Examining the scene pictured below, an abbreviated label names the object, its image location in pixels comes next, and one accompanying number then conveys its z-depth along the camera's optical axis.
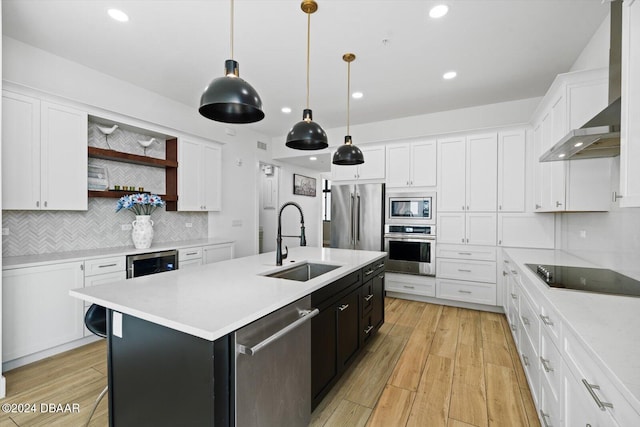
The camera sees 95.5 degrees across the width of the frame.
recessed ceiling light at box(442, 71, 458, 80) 3.16
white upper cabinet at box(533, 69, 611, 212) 2.22
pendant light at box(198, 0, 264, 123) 1.47
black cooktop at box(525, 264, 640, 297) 1.66
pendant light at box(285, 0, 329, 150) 2.13
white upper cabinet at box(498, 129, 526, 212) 3.80
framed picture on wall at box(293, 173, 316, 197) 7.10
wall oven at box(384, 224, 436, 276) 4.33
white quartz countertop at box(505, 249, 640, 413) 0.84
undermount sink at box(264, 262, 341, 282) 2.39
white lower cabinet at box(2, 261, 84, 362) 2.38
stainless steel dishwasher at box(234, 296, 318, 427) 1.25
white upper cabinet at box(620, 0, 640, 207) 1.22
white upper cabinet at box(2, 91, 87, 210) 2.53
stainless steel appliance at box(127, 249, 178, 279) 3.17
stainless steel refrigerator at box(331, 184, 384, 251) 4.66
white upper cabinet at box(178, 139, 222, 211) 4.04
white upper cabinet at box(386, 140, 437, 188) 4.35
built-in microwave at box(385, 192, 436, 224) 4.35
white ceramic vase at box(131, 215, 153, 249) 3.42
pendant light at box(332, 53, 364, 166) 2.76
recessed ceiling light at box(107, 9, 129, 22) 2.23
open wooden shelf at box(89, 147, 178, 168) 3.18
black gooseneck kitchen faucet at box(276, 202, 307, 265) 2.25
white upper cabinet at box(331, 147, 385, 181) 4.72
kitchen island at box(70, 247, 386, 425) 1.18
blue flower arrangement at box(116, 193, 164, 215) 3.27
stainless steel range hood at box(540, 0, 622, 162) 1.68
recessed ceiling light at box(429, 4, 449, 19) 2.15
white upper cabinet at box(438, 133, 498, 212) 3.98
